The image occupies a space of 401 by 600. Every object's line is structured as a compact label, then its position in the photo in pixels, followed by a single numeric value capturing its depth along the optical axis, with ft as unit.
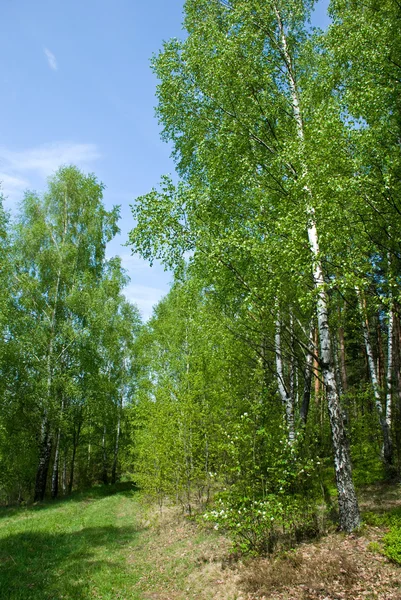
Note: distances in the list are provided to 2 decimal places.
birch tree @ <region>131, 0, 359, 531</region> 24.00
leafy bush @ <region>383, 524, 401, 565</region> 18.53
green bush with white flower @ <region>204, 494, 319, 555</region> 22.71
